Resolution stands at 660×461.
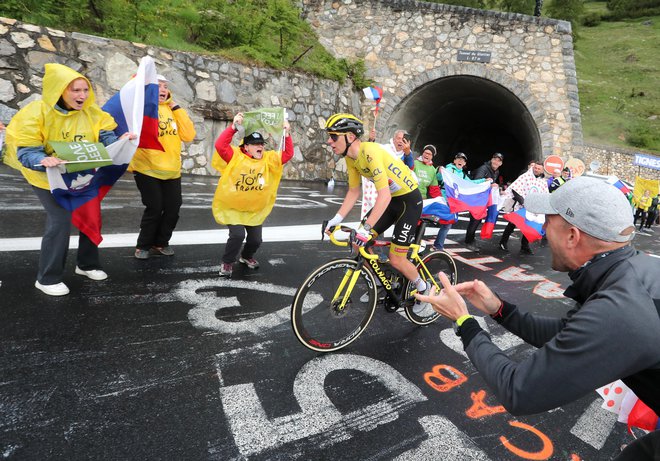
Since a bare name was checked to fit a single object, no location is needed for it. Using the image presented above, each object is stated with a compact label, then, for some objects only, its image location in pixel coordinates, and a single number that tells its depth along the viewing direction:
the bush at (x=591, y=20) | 66.56
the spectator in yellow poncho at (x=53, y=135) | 3.56
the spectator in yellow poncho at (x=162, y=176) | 4.94
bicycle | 3.38
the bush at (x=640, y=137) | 33.94
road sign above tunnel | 18.08
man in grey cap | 1.32
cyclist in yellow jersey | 3.77
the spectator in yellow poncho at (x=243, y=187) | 4.91
